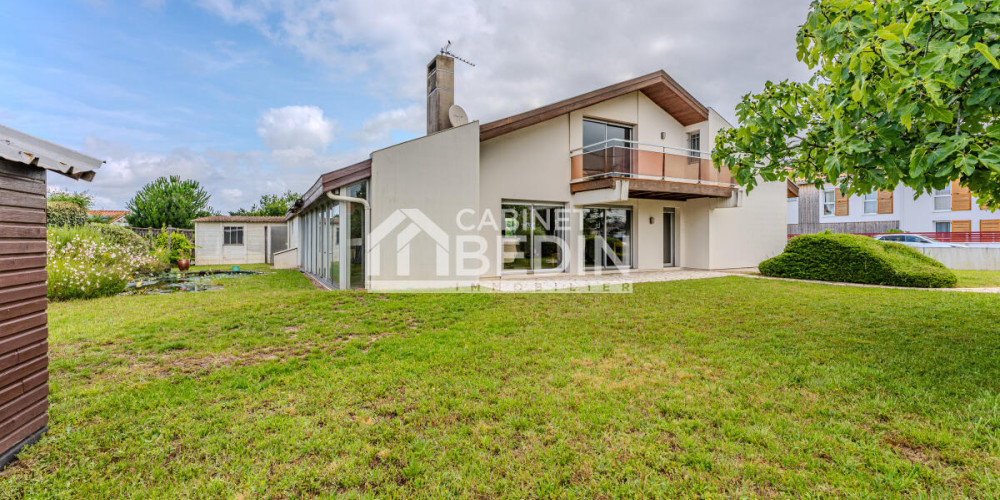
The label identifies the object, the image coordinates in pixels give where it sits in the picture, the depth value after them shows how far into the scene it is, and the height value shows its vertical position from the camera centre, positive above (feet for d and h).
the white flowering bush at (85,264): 28.81 -1.06
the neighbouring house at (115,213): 138.03 +12.85
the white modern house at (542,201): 31.65 +4.58
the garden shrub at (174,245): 63.31 +0.77
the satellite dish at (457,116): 37.47 +11.95
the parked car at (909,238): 70.23 +1.42
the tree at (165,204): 99.55 +11.14
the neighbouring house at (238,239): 72.95 +1.97
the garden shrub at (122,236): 47.78 +1.63
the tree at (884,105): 10.13 +4.23
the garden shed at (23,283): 8.70 -0.71
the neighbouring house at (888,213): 85.30 +7.81
